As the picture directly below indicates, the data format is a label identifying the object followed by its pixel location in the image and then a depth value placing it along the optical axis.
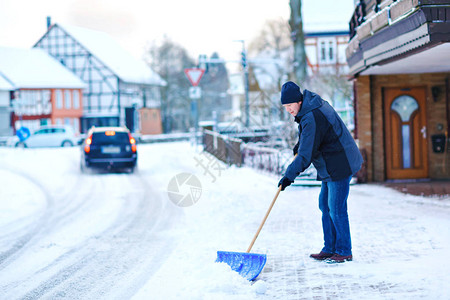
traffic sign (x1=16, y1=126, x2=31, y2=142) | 32.77
